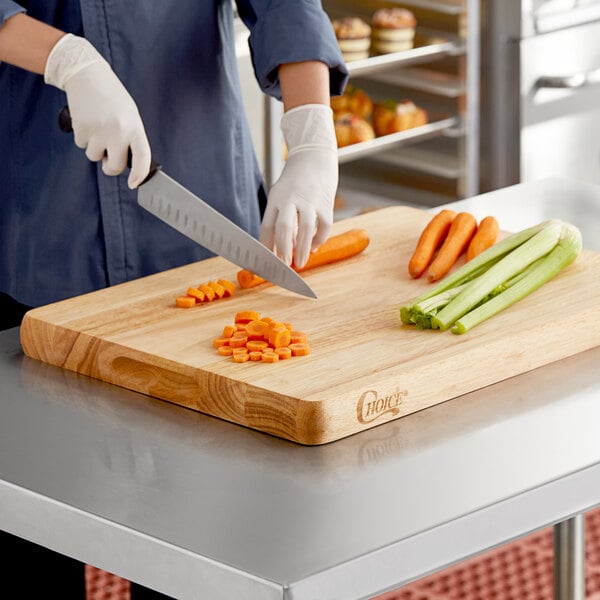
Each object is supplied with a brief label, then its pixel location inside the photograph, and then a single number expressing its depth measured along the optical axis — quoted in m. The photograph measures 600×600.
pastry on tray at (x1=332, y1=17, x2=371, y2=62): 5.03
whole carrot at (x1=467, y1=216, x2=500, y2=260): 3.17
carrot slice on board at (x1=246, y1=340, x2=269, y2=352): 2.87
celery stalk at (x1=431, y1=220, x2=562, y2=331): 2.93
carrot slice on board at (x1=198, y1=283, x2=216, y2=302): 3.07
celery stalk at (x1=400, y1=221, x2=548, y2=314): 3.03
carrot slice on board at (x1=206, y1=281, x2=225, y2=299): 3.08
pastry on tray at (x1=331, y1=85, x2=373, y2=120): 5.48
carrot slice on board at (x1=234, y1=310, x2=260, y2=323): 2.96
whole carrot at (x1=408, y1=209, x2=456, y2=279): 3.13
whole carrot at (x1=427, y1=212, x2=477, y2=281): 3.12
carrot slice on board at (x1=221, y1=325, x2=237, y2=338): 2.92
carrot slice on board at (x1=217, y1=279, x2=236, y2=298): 3.08
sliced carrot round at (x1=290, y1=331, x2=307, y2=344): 2.90
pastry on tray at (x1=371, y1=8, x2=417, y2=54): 5.18
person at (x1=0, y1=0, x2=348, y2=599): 3.21
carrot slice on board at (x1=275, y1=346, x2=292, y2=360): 2.86
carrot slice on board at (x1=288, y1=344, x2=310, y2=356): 2.87
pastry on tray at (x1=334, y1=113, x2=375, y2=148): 5.24
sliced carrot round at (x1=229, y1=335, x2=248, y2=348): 2.89
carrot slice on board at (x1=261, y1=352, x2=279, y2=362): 2.85
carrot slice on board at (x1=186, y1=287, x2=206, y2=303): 3.07
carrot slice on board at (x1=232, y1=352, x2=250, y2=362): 2.86
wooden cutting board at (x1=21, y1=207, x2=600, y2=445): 2.79
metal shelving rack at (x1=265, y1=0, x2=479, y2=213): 5.22
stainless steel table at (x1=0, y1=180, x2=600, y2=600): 2.55
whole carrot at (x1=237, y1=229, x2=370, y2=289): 3.18
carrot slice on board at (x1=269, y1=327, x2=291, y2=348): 2.88
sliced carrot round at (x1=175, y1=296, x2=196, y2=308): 3.05
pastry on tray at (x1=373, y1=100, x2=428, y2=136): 5.42
